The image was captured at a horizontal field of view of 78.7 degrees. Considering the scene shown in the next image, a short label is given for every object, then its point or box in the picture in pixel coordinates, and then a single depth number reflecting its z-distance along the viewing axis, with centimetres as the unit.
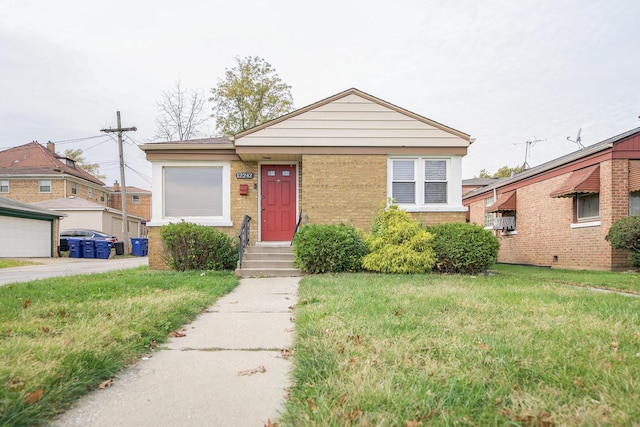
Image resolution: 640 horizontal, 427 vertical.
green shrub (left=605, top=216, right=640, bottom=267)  1008
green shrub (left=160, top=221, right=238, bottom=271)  937
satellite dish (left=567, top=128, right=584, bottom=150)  2074
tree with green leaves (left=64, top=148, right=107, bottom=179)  4375
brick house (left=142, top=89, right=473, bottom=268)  1095
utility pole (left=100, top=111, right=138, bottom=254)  2488
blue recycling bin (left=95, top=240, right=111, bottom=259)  2352
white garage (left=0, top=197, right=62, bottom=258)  1989
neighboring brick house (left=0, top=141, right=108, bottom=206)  3088
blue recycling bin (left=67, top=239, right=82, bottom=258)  2372
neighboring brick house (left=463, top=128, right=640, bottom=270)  1105
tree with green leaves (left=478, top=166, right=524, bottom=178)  4524
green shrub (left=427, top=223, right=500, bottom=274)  905
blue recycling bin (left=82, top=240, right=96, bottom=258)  2365
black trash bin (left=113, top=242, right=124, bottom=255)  2538
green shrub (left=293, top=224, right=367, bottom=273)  884
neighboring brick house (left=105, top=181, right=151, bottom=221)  4041
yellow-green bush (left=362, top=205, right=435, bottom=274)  891
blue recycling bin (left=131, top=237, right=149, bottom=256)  2598
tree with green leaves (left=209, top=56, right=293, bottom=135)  2734
